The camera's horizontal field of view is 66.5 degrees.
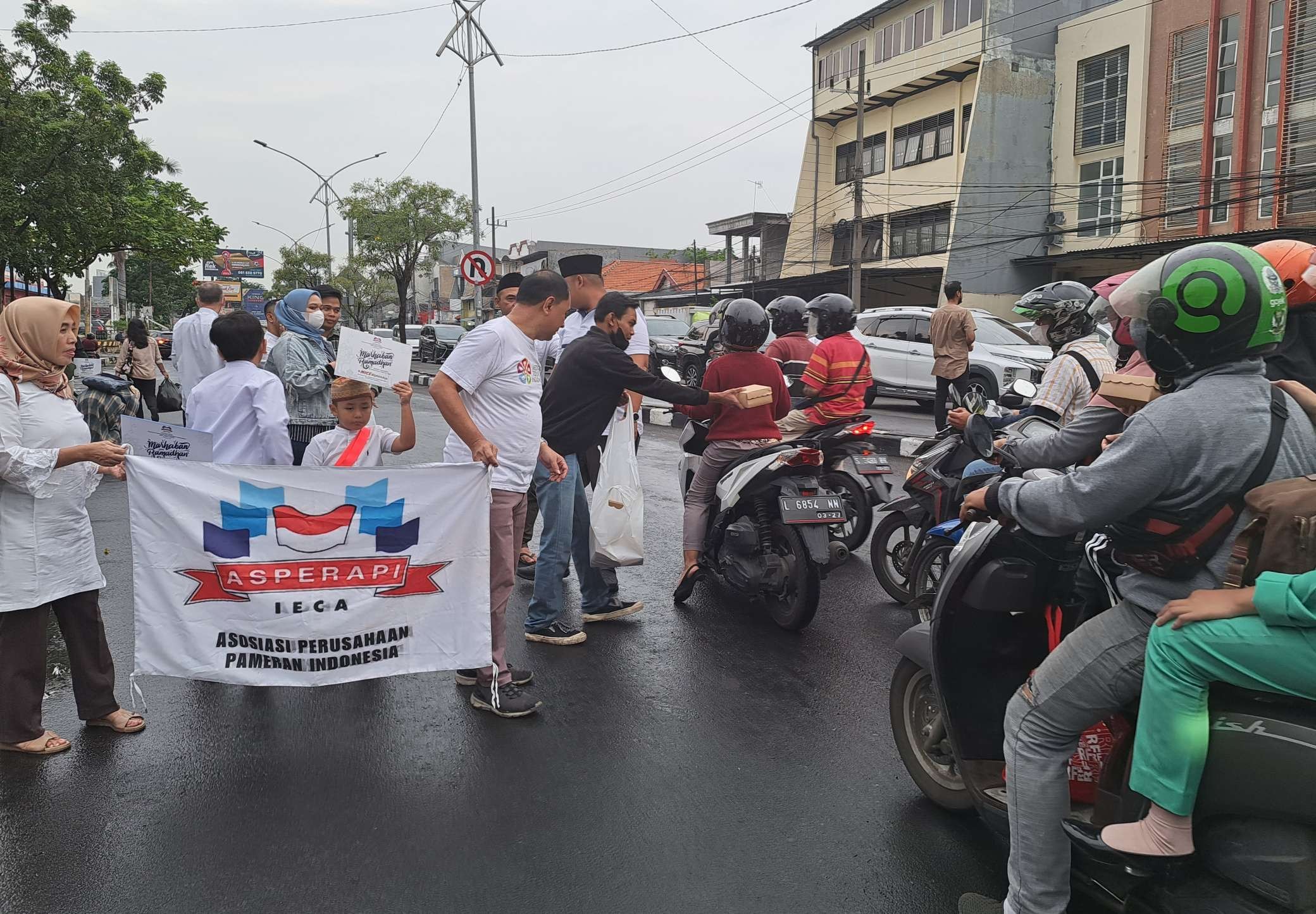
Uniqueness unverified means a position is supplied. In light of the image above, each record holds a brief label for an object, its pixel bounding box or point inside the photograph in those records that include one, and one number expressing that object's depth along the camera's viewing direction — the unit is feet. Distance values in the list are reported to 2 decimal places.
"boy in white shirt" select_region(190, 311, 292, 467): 15.65
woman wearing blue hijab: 20.04
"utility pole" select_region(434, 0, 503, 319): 76.13
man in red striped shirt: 21.35
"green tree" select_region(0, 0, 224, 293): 60.49
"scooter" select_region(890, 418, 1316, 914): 6.78
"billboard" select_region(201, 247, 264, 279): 288.10
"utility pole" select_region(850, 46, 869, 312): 81.56
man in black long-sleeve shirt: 16.83
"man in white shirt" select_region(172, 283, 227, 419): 26.45
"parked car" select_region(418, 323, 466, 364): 123.24
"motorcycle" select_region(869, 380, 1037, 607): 17.93
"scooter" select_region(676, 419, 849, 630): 17.24
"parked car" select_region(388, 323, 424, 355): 136.67
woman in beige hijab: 12.18
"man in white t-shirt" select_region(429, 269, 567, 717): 14.26
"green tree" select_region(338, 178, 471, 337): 153.07
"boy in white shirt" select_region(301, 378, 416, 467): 16.05
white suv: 54.24
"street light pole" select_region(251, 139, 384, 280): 129.30
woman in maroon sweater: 19.02
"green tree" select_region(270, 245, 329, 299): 217.56
